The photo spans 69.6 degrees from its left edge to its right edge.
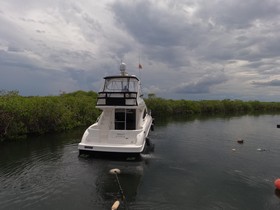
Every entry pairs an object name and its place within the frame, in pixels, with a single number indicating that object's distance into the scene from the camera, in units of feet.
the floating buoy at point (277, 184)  31.48
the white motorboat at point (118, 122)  40.86
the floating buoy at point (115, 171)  35.62
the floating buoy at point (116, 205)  25.10
